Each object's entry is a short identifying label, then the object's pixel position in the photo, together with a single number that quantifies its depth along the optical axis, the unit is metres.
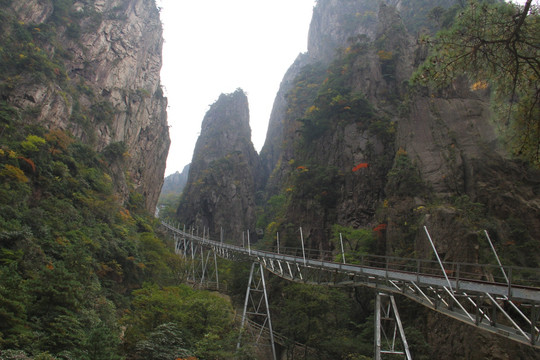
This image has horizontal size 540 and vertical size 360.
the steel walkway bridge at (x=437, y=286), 9.28
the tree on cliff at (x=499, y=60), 6.23
